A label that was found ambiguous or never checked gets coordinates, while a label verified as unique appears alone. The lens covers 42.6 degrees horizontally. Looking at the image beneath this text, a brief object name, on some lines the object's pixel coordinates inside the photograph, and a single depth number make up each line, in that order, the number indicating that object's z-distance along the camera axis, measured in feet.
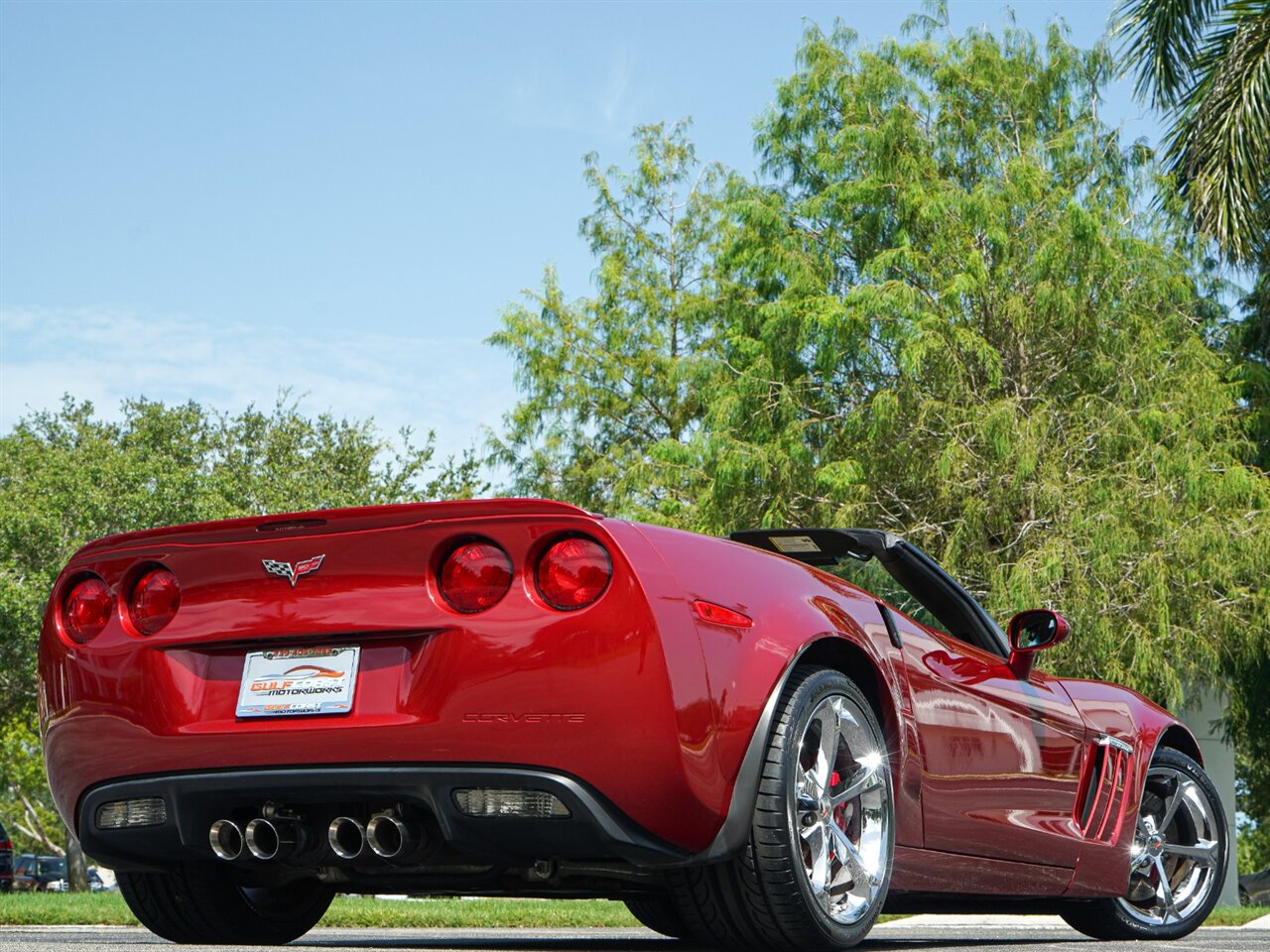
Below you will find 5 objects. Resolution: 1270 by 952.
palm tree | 55.31
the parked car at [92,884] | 199.33
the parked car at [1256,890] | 92.12
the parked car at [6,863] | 63.31
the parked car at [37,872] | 179.83
